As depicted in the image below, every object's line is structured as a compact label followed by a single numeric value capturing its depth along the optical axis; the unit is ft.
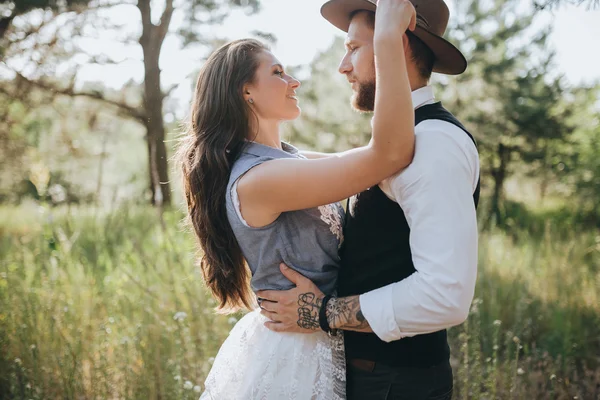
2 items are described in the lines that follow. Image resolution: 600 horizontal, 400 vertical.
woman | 5.50
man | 5.17
